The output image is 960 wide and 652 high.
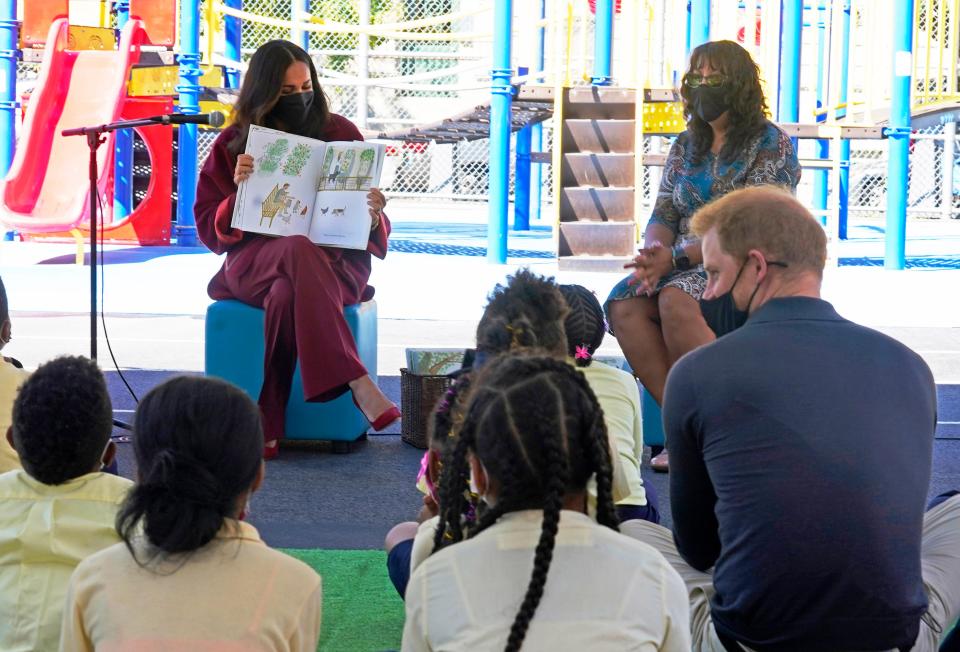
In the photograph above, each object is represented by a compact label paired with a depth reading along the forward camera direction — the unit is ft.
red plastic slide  39.99
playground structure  38.91
